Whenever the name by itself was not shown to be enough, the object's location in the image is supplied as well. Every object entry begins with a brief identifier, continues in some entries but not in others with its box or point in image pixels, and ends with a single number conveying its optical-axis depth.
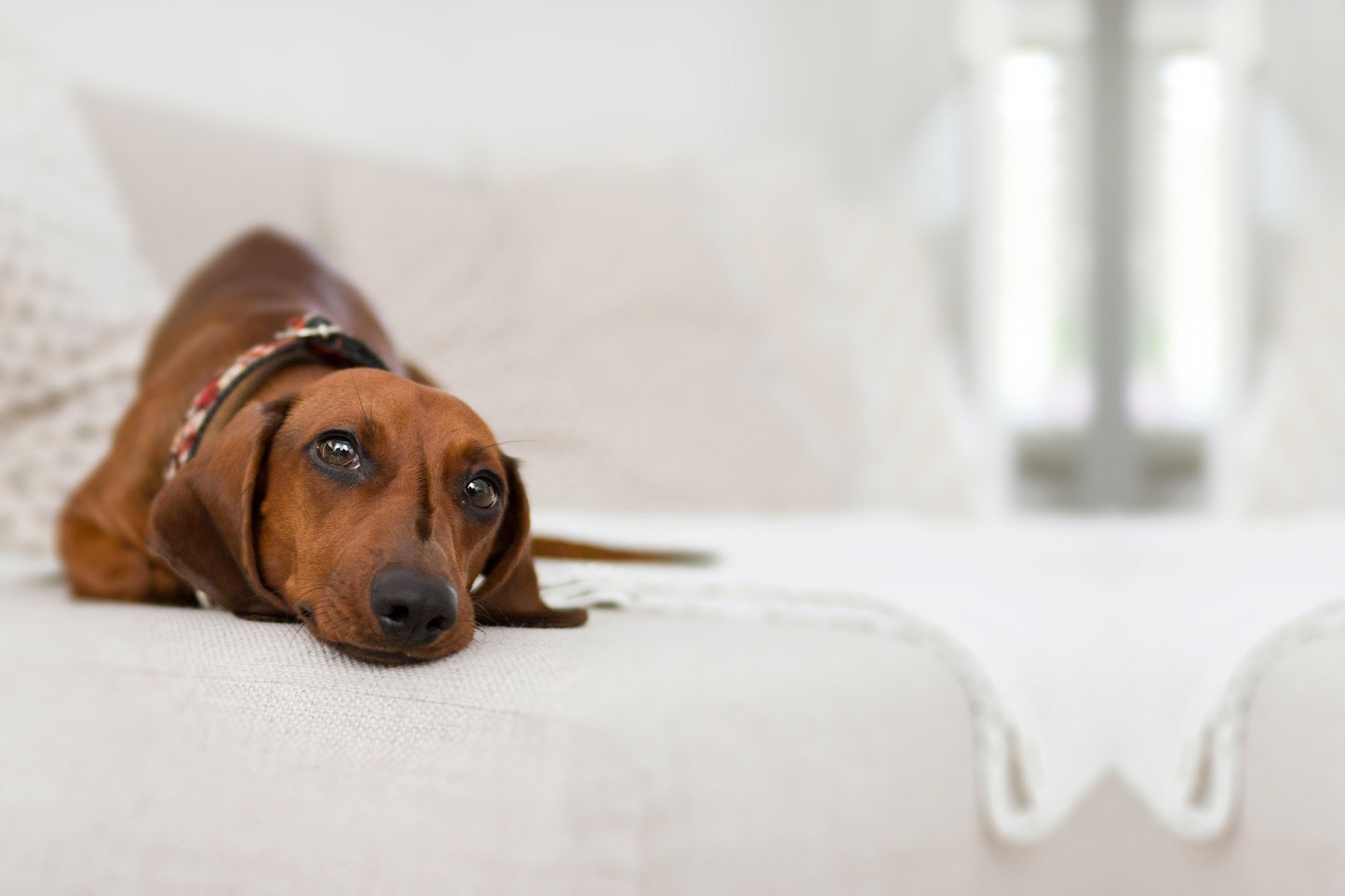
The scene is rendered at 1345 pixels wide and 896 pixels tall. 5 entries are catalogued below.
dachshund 0.57
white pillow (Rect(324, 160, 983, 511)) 1.30
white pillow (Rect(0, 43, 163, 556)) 1.13
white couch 0.58
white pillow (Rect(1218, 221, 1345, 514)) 1.63
